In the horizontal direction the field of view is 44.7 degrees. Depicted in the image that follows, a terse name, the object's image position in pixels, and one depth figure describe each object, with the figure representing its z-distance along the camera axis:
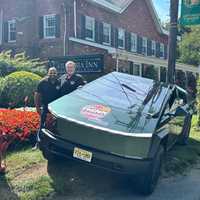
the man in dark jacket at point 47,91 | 4.48
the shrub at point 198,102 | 7.25
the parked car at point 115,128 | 3.35
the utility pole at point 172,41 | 7.30
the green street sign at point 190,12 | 7.03
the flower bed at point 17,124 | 4.49
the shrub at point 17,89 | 8.25
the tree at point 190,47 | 19.67
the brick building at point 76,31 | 13.22
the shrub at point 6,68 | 10.77
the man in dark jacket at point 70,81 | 4.59
